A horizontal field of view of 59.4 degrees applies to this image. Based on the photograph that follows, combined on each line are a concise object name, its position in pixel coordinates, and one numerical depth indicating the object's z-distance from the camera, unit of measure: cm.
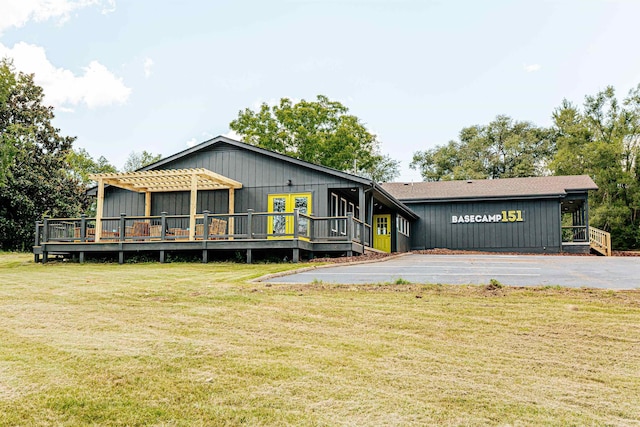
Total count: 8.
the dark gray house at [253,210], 1653
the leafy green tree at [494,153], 4278
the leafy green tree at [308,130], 3681
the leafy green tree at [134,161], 5802
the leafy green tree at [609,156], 3259
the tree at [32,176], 2847
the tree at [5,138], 1762
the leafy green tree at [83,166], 4622
